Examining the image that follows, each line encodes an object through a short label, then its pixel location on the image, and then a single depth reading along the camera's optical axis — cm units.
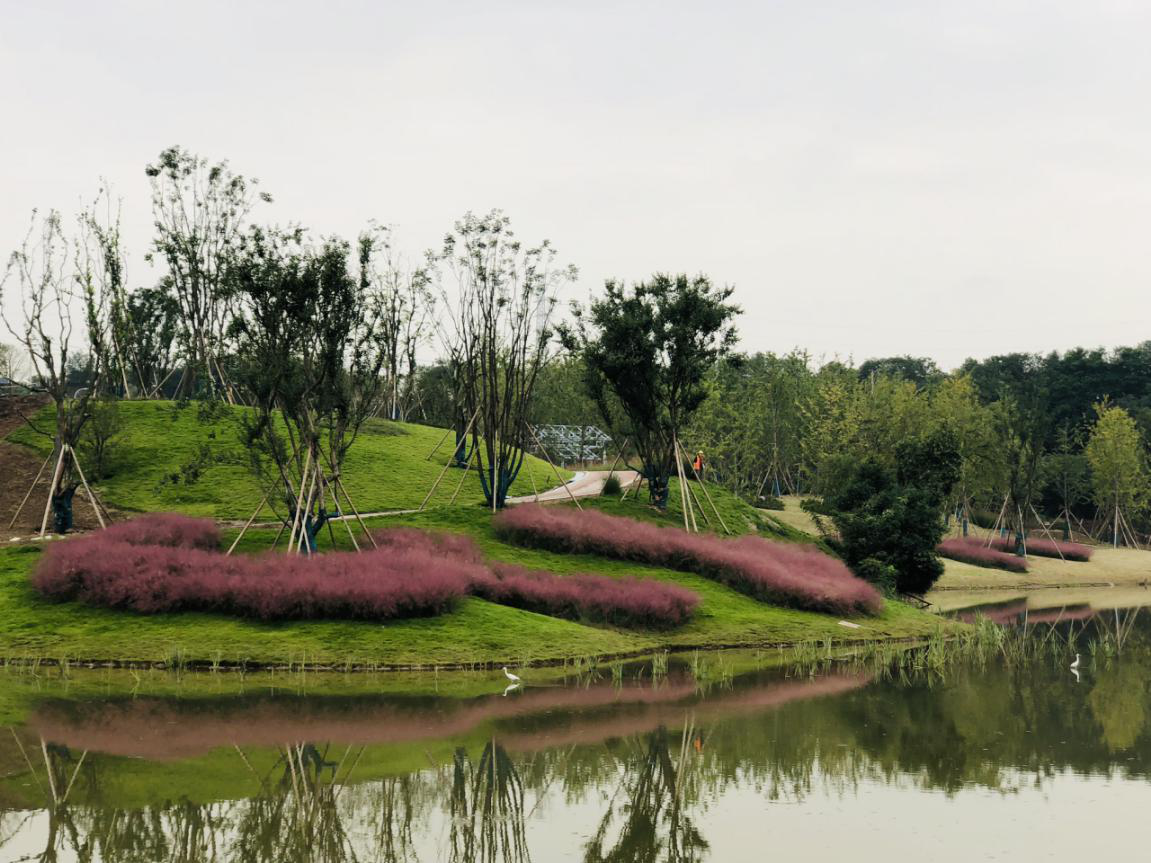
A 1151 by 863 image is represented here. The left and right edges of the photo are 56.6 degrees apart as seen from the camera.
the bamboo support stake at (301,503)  2667
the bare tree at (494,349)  3675
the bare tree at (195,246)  5138
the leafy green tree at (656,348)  3884
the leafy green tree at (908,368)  14596
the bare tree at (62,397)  3105
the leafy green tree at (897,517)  3913
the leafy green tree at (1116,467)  7750
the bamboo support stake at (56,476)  3086
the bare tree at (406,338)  5103
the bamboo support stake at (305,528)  2697
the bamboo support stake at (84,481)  3045
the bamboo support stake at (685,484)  3805
